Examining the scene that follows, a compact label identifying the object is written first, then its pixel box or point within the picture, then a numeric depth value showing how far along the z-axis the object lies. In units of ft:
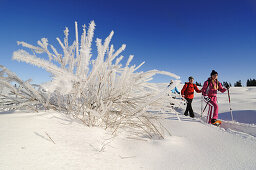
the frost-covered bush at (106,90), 4.48
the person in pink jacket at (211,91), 14.40
